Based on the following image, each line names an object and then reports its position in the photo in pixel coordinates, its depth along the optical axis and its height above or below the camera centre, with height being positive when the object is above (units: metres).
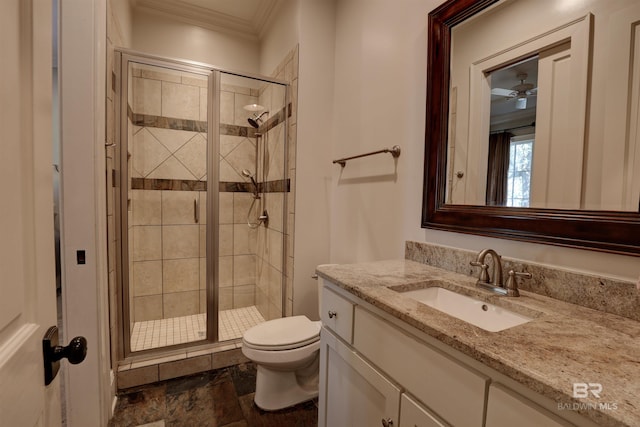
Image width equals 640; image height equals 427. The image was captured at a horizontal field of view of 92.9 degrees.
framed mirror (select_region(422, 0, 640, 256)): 0.85 +0.28
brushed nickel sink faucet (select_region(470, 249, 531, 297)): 1.03 -0.25
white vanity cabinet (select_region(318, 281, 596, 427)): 0.61 -0.46
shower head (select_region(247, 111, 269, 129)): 2.60 +0.69
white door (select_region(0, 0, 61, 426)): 0.41 -0.03
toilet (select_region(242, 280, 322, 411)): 1.63 -0.86
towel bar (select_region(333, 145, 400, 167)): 1.66 +0.29
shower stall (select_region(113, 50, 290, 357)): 2.14 -0.02
